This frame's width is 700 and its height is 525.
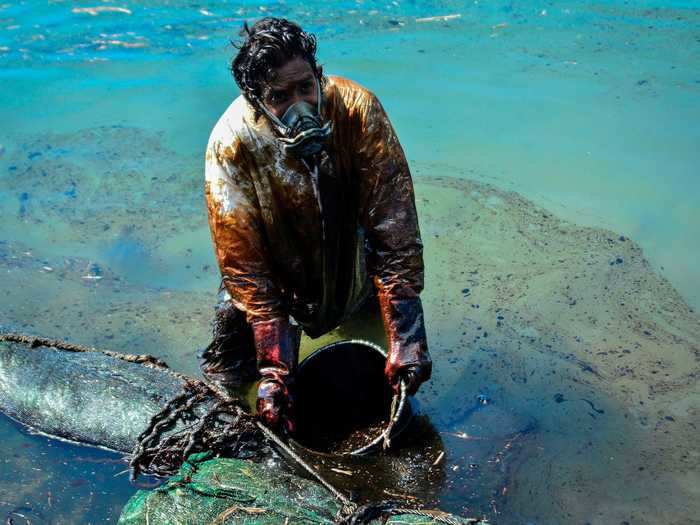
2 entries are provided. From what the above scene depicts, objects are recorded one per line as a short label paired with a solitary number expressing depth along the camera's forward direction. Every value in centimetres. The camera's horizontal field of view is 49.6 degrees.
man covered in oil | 309
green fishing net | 268
